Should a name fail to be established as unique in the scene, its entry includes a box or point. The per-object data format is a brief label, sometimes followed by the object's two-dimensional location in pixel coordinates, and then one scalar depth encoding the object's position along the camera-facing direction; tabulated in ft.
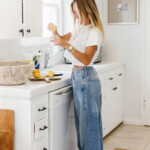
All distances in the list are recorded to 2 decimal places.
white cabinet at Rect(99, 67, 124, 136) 14.25
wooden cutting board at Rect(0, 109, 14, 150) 9.25
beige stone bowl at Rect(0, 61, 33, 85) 9.35
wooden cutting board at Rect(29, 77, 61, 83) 10.44
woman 10.34
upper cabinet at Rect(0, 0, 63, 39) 9.47
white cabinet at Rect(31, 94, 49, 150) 9.23
